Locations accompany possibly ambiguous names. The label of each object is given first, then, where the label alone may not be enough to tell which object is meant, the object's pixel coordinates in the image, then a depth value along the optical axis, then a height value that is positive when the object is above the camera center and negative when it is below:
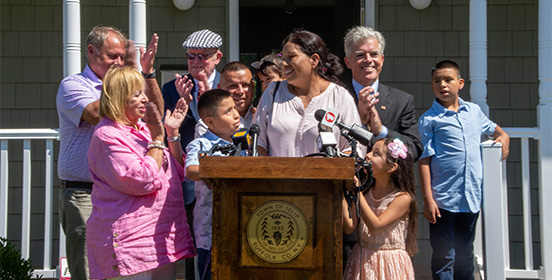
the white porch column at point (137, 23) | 5.18 +1.02
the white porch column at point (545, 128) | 5.20 +0.21
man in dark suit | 3.82 +0.38
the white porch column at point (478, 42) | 5.48 +0.91
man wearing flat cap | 4.04 +0.47
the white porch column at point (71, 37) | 5.12 +0.91
